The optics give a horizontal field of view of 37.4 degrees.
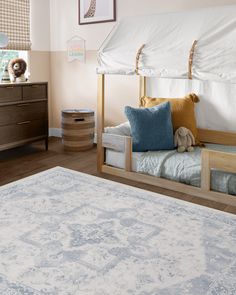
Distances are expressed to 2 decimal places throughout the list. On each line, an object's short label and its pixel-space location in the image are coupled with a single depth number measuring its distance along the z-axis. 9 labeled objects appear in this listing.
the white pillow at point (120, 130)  3.48
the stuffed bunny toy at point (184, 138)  3.35
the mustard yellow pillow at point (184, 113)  3.49
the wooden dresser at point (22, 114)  3.85
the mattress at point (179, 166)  2.84
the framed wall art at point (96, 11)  4.20
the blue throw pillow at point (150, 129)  3.30
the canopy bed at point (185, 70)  2.74
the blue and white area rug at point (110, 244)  1.76
